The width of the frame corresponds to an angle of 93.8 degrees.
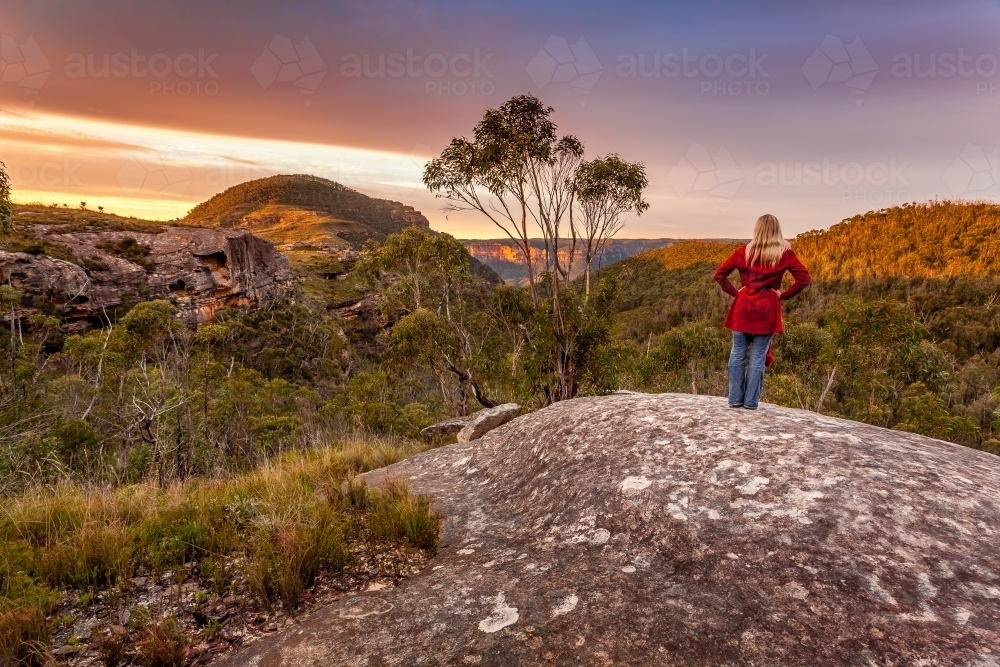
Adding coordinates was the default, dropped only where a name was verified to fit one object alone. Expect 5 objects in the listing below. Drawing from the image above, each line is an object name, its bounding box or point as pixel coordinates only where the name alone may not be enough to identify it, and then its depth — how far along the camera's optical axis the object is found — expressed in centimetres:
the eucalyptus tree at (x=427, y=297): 1867
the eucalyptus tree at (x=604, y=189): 1455
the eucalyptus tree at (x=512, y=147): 1280
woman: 580
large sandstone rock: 284
